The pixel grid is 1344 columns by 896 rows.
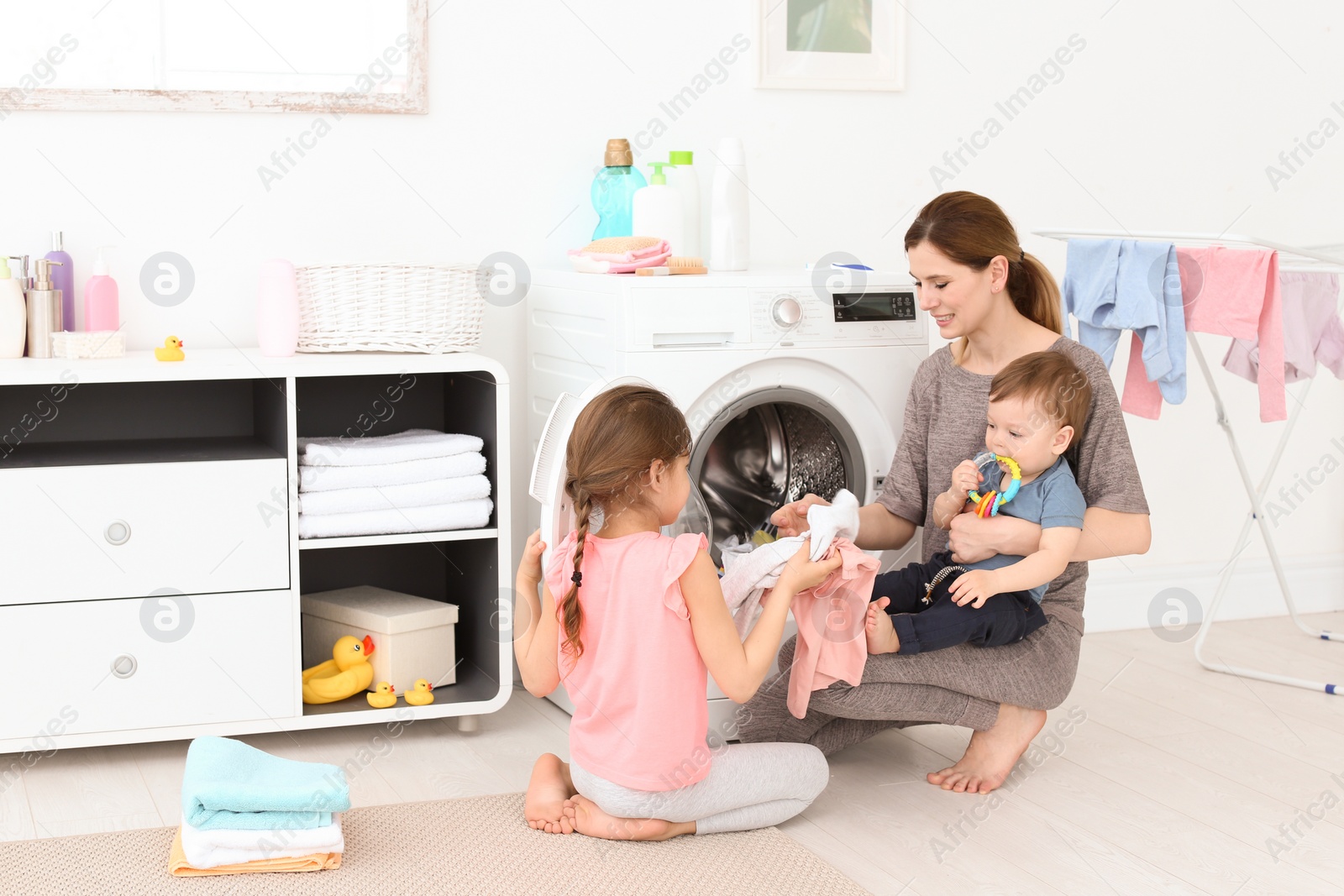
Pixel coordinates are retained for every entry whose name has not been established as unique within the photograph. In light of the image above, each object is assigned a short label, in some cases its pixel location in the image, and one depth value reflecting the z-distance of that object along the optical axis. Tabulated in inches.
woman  86.6
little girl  73.6
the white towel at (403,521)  93.2
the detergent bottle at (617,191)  109.4
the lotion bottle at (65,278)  96.5
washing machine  92.7
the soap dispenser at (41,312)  93.0
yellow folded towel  72.9
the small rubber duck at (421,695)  96.6
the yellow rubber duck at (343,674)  96.3
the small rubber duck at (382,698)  96.0
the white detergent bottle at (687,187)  110.7
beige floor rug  72.2
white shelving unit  87.4
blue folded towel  73.0
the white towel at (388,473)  93.4
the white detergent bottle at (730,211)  107.6
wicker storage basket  95.1
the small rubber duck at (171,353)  92.7
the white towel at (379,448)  94.0
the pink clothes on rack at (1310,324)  105.4
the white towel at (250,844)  72.6
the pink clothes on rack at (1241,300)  93.4
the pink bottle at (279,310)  94.8
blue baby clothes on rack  95.0
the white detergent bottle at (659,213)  106.0
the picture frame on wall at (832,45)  116.8
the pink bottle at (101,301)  96.7
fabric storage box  97.7
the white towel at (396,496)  93.1
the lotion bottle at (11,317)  92.1
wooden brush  97.3
